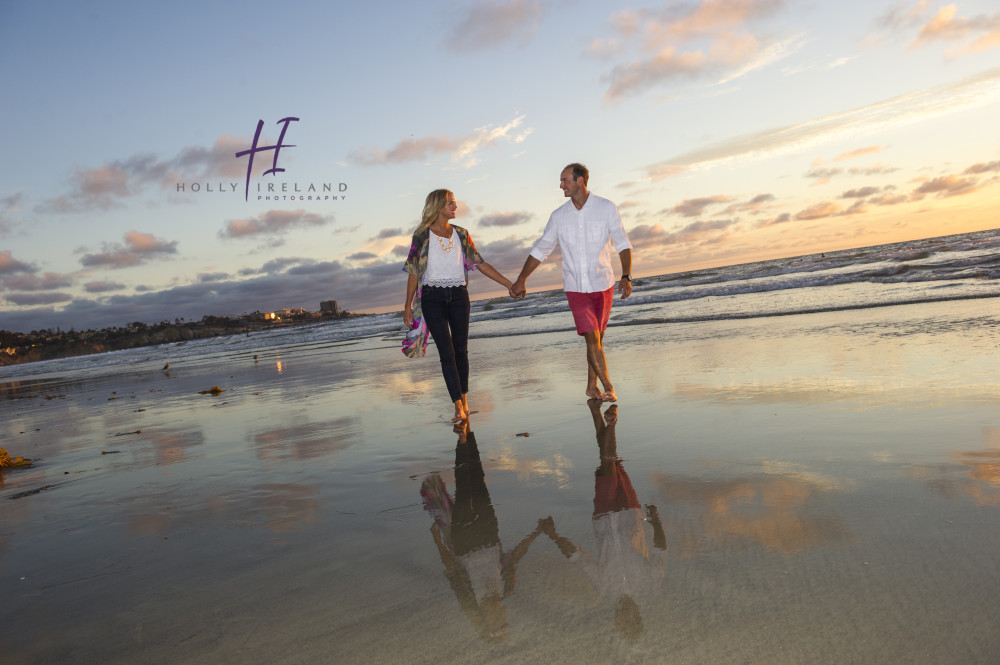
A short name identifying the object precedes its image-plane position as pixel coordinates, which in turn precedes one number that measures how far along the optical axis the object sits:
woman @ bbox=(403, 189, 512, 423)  5.28
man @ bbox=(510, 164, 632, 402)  5.47
